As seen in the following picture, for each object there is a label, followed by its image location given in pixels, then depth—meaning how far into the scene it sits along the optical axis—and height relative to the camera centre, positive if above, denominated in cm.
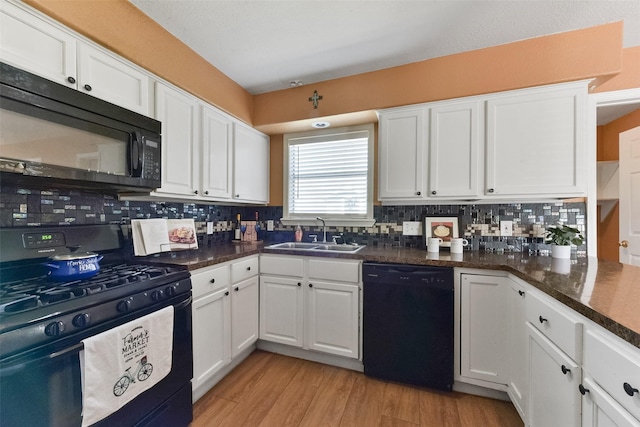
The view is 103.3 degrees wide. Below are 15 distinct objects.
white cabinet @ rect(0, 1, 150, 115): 107 +75
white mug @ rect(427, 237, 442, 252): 205 -25
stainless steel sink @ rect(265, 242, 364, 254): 241 -34
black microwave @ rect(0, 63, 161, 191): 101 +35
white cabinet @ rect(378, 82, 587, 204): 178 +51
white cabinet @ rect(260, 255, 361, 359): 198 -75
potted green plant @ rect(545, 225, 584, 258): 179 -18
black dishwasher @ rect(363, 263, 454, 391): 173 -79
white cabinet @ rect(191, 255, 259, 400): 162 -76
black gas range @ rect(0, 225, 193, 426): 82 -41
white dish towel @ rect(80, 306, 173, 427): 97 -65
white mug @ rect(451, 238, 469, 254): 201 -26
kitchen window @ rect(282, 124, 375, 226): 259 +38
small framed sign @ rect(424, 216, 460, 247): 222 -13
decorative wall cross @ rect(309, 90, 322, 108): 237 +107
